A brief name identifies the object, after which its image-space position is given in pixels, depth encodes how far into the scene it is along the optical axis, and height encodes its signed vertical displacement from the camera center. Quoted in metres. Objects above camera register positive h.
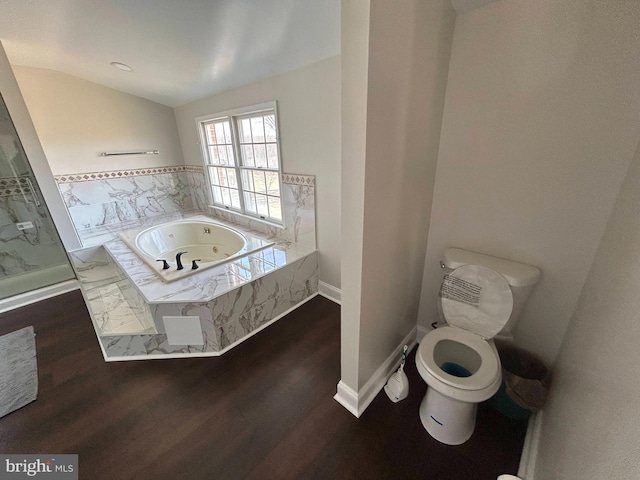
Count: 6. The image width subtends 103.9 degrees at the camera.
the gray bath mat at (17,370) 1.55 -1.41
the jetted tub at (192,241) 2.77 -1.02
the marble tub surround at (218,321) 1.75 -1.23
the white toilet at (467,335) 1.16 -0.99
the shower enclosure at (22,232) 2.46 -0.77
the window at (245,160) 2.61 -0.11
